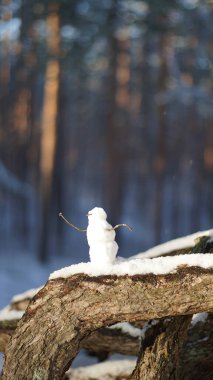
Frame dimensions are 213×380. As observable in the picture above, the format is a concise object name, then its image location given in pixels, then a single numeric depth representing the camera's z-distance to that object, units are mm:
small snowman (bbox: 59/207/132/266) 4344
